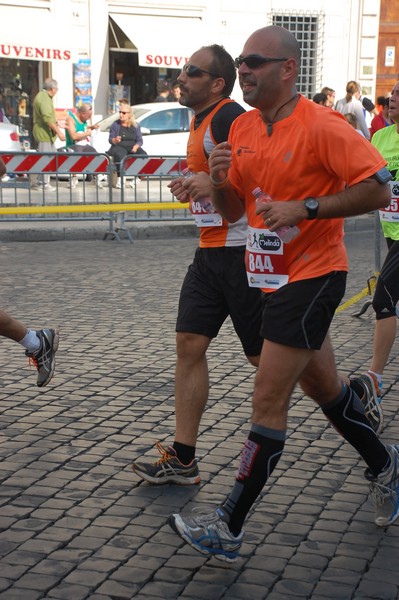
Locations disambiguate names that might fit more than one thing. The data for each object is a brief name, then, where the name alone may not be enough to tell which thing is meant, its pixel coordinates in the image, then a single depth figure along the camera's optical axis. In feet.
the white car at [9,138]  68.13
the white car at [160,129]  74.90
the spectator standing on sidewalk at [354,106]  65.05
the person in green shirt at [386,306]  20.39
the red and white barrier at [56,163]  49.19
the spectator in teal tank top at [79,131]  68.39
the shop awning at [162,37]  96.94
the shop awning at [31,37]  89.61
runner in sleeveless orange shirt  15.92
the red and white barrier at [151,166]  51.03
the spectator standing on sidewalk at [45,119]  66.54
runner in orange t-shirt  12.71
